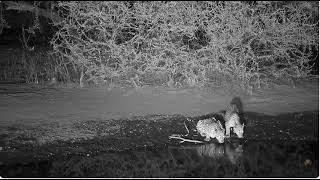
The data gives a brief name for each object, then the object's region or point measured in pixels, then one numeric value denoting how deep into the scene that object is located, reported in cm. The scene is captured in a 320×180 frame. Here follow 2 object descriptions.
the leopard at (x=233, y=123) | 1454
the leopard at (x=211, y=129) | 1410
